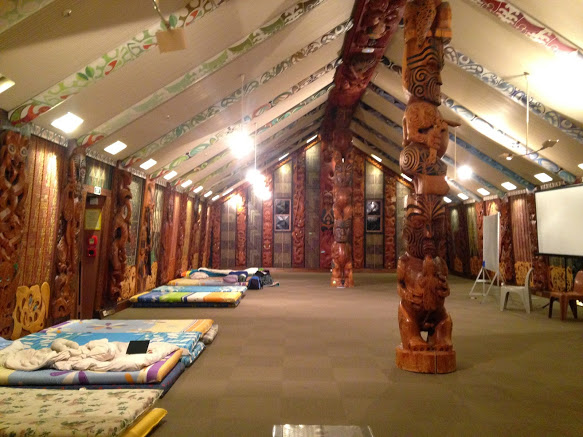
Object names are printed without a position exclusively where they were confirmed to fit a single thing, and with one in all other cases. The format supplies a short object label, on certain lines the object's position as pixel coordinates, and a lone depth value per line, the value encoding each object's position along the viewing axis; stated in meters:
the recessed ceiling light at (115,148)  6.82
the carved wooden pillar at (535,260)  9.83
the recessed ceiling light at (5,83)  4.04
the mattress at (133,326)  5.54
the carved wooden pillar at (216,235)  16.73
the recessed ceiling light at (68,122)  5.25
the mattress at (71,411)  2.64
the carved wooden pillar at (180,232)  11.78
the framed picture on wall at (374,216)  16.67
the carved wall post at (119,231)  7.48
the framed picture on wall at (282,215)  16.77
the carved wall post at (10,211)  4.45
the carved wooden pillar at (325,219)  16.44
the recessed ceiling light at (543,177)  9.24
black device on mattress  4.13
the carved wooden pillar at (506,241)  11.34
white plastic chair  7.70
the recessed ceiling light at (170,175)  9.78
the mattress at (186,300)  8.16
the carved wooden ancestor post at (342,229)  11.38
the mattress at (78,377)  3.71
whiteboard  8.79
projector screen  8.18
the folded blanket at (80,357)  3.88
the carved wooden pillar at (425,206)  4.37
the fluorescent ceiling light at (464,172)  10.23
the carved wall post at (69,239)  5.78
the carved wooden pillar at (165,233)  10.42
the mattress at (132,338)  4.62
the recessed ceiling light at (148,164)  8.30
